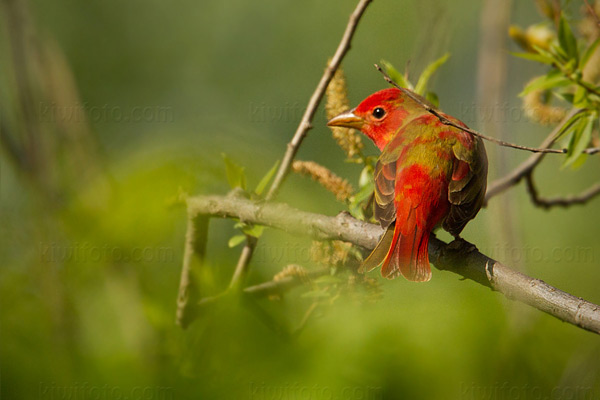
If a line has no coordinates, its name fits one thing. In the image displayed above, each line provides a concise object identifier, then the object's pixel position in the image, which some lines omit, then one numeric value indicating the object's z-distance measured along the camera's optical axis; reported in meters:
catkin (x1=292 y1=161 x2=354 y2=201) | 5.07
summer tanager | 4.89
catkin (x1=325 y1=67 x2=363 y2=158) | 5.21
